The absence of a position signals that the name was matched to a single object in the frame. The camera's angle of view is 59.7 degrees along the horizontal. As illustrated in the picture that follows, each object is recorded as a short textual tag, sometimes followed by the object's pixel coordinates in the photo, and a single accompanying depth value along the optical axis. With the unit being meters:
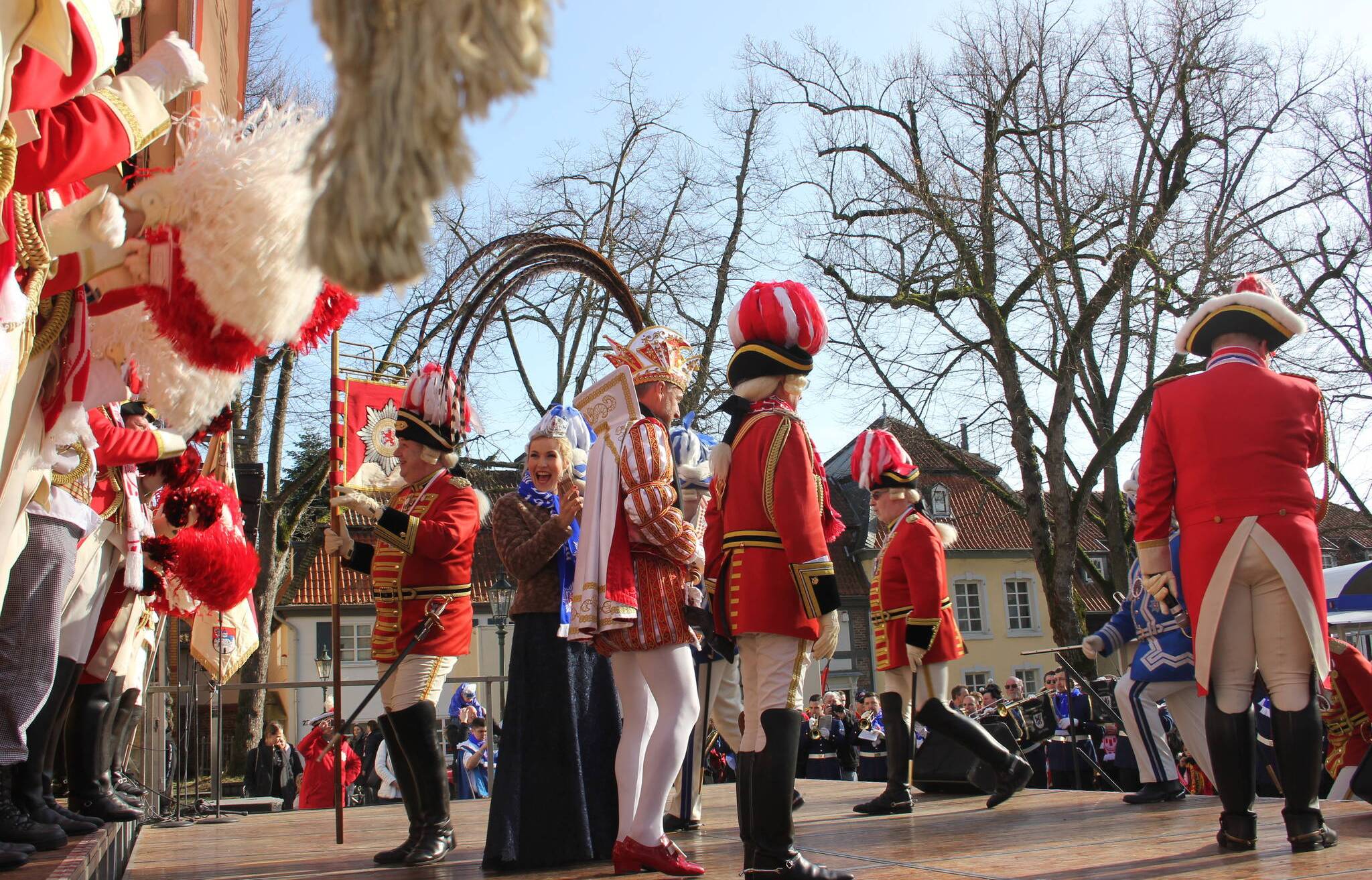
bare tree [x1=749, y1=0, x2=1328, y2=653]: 20.02
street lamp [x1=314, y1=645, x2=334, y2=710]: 36.22
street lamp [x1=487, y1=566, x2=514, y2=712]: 17.17
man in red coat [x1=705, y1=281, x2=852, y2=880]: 3.65
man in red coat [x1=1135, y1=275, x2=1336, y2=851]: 3.99
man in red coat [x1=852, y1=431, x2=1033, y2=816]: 6.19
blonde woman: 4.39
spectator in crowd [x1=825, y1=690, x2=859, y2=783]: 17.38
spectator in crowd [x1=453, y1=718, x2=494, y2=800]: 12.35
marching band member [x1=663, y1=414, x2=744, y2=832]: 5.93
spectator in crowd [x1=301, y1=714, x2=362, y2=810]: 12.03
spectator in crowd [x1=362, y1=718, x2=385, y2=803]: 13.98
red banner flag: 5.55
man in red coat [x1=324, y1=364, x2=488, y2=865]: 4.82
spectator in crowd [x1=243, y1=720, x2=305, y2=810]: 15.16
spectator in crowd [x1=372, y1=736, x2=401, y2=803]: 12.70
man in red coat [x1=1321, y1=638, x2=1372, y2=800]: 5.70
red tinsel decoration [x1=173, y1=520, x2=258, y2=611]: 5.25
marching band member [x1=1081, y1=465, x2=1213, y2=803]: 6.28
